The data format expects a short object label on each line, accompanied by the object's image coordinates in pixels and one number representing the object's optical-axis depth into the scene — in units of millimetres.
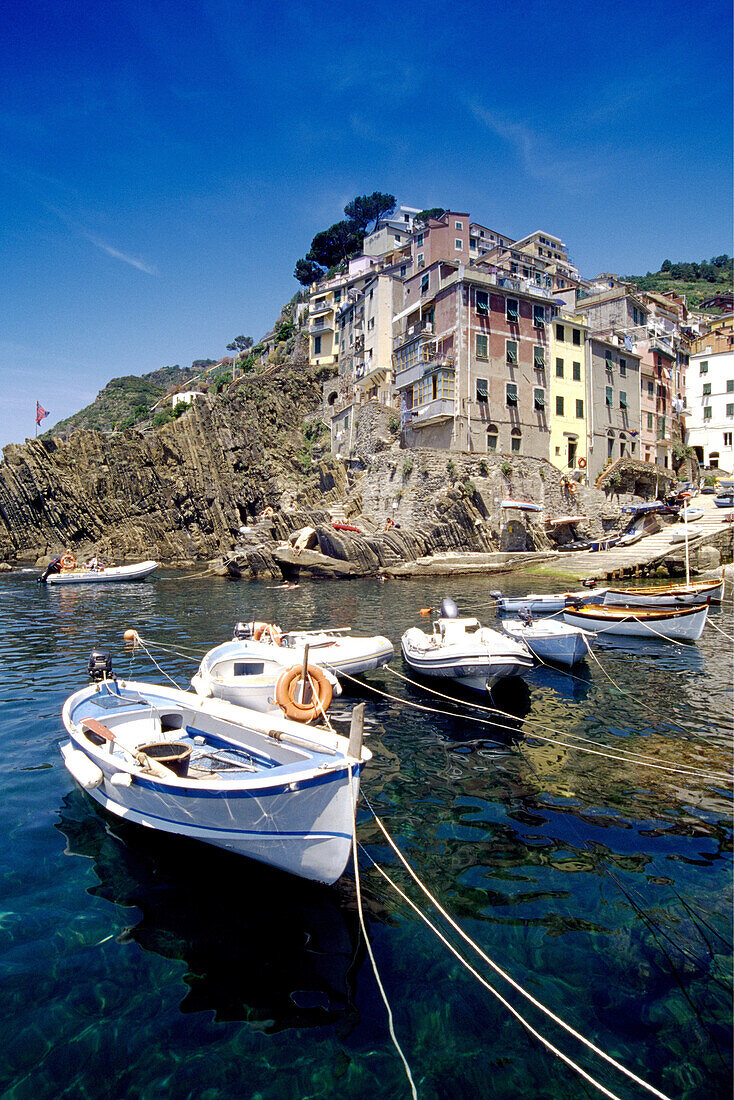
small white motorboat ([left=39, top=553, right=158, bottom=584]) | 37062
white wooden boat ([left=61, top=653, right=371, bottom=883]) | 5785
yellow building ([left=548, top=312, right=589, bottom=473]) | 49000
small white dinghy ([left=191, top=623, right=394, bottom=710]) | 11672
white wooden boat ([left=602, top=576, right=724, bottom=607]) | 19672
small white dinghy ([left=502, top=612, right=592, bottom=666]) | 15242
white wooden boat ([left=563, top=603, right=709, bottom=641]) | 18312
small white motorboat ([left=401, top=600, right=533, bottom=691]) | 12453
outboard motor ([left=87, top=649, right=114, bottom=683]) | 10461
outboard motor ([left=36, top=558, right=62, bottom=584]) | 37438
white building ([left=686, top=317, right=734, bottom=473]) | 57562
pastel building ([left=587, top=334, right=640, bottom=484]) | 50781
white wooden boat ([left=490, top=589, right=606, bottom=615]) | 19992
